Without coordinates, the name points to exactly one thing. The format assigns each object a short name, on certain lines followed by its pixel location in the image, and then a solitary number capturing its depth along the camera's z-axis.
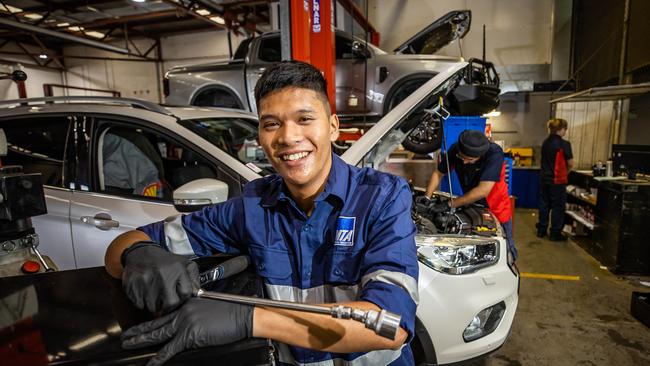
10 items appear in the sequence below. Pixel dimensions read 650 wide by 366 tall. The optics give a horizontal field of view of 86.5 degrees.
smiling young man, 0.83
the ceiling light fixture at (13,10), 9.30
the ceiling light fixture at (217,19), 10.65
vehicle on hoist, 4.84
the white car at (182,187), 1.69
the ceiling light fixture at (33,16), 9.73
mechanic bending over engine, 3.15
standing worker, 5.21
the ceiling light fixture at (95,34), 12.15
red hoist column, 2.62
